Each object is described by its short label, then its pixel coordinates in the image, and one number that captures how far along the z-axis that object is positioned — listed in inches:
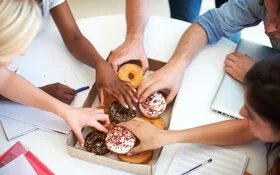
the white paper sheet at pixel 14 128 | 42.9
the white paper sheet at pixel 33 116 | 43.9
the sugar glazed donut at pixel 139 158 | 39.6
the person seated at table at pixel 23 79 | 33.3
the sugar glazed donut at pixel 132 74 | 47.0
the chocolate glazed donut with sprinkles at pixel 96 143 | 40.0
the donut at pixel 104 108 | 44.7
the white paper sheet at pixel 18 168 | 39.5
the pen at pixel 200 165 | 39.1
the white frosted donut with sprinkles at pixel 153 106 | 43.0
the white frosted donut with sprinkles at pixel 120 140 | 39.2
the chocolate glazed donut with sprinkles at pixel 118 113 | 43.0
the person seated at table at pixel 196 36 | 46.1
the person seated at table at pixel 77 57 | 45.3
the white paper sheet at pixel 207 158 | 39.2
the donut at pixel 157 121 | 43.2
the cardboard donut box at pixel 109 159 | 38.0
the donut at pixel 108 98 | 46.3
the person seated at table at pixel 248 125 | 31.6
